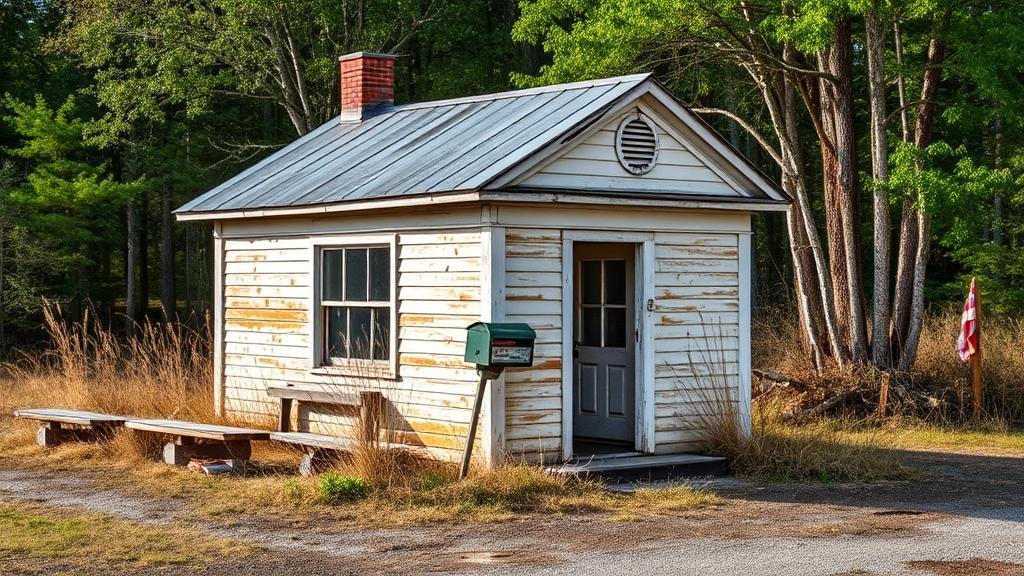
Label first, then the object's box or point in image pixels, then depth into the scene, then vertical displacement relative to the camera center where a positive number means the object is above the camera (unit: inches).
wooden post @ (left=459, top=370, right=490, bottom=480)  418.0 -35.6
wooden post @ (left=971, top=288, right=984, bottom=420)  674.8 -31.7
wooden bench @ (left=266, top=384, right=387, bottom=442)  456.1 -36.1
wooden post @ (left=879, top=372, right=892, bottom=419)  669.9 -45.5
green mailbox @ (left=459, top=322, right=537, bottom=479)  410.9 -12.9
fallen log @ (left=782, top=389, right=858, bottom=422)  667.9 -52.5
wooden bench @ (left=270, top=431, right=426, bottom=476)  462.9 -52.2
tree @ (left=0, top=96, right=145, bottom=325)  1104.2 +100.7
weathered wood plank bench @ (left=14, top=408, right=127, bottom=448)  546.6 -52.1
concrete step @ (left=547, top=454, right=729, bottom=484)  451.5 -56.5
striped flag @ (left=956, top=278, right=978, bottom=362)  673.6 -9.1
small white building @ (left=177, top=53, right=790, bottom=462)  456.8 +15.0
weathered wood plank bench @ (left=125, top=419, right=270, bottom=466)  496.1 -53.7
